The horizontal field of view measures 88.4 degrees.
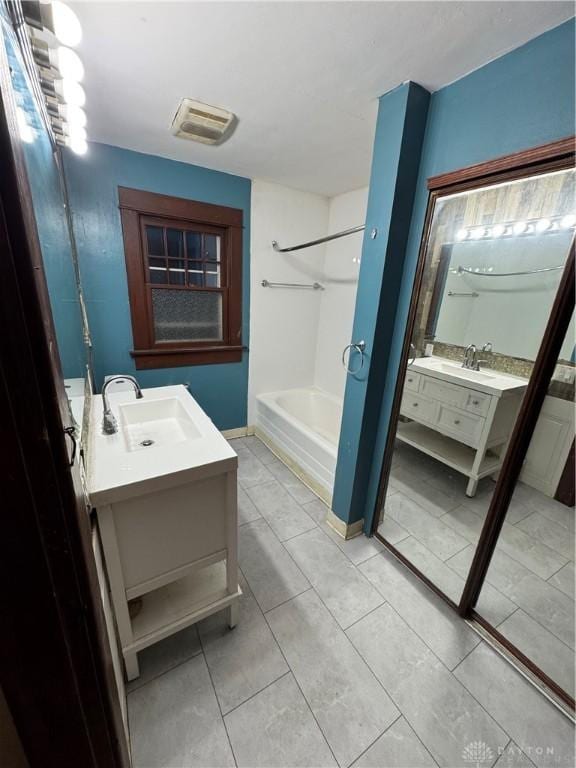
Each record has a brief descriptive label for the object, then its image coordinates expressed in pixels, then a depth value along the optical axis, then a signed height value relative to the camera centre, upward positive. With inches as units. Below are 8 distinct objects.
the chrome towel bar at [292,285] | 106.2 +3.7
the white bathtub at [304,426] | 86.8 -45.1
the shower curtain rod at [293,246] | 86.9 +15.8
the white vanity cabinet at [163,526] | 39.0 -32.9
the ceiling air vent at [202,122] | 57.8 +33.7
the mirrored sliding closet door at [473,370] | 45.3 -11.7
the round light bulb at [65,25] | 33.6 +29.4
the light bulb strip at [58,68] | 34.4 +28.6
